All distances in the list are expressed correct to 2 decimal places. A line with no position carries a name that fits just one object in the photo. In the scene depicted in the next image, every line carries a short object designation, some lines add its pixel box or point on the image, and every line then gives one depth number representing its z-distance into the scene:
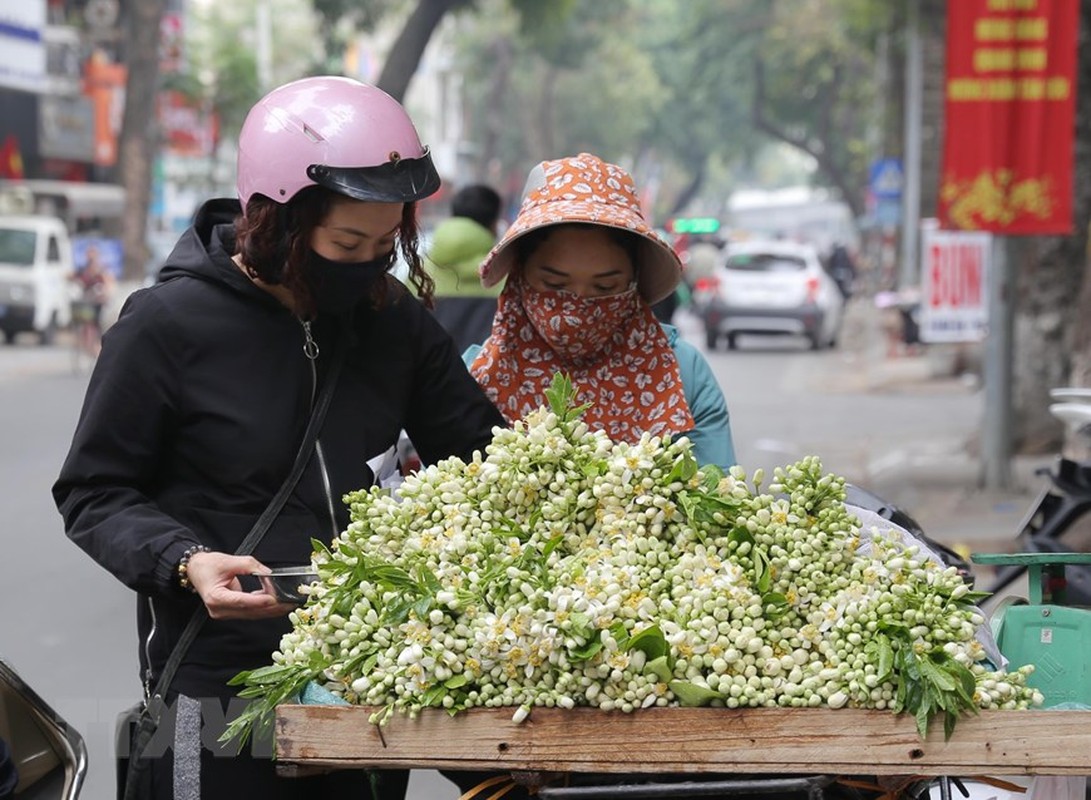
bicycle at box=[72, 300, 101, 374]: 22.80
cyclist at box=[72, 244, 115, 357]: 23.05
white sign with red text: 16.05
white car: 28.41
